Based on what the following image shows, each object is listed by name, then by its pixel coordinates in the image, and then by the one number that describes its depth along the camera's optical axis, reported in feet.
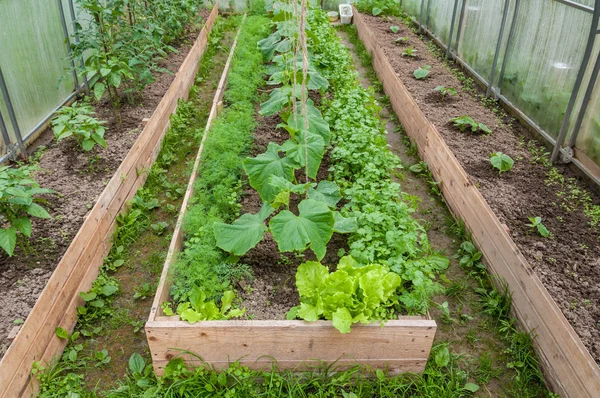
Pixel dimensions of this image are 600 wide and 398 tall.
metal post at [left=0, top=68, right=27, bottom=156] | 14.14
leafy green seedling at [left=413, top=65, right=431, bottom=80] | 21.13
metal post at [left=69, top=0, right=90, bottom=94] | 18.49
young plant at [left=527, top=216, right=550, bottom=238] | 11.90
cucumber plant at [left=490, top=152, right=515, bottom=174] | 14.23
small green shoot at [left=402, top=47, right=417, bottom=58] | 23.95
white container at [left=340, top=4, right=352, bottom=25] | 34.37
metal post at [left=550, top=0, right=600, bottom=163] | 13.46
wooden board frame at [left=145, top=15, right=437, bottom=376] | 9.05
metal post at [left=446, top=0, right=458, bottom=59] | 23.96
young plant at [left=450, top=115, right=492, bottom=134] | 16.46
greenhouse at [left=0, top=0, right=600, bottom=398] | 9.31
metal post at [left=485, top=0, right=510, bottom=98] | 18.70
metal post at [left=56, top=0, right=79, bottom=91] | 17.93
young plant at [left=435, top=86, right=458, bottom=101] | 19.25
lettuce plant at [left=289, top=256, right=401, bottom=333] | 8.90
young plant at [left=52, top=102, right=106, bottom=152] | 13.12
